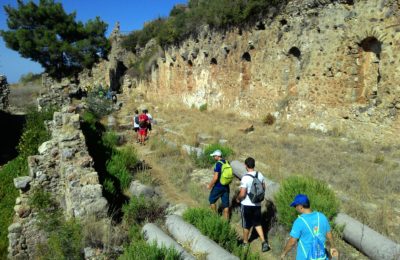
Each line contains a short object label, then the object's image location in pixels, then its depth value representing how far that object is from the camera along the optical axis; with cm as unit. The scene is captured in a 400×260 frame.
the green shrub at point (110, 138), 1201
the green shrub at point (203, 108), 2100
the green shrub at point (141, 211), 645
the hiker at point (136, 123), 1355
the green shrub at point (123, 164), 860
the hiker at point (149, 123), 1341
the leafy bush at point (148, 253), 441
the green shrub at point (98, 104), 1953
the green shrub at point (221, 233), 536
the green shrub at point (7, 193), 723
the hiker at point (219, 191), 648
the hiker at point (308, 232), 411
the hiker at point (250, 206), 562
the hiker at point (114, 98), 2569
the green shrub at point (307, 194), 574
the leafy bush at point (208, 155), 994
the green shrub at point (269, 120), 1511
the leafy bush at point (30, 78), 4147
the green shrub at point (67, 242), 493
